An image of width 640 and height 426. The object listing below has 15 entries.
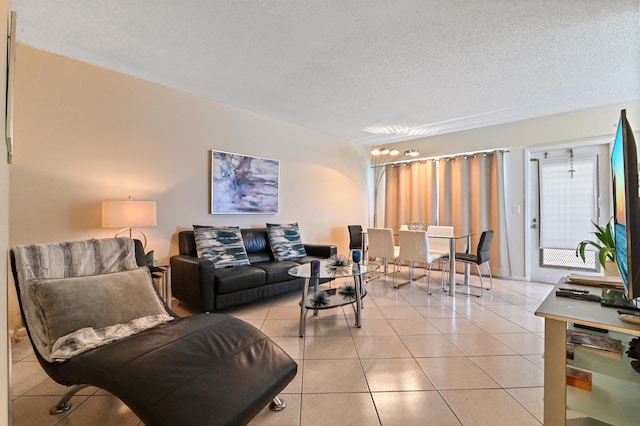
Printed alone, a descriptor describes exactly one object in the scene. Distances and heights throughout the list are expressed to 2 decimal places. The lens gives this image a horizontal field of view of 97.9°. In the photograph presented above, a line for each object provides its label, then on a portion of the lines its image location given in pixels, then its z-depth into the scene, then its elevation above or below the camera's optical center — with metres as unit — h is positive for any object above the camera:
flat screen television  1.02 +0.04
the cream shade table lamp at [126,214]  2.56 +0.02
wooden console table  1.14 -0.65
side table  2.76 -0.64
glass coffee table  2.61 -0.79
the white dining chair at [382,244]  4.23 -0.43
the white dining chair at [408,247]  3.96 -0.43
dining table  3.74 -0.56
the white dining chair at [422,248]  3.88 -0.44
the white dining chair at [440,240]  4.63 -0.40
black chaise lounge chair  1.11 -0.65
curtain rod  4.71 +1.13
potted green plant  1.57 -0.16
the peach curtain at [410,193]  5.35 +0.48
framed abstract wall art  3.74 +0.47
